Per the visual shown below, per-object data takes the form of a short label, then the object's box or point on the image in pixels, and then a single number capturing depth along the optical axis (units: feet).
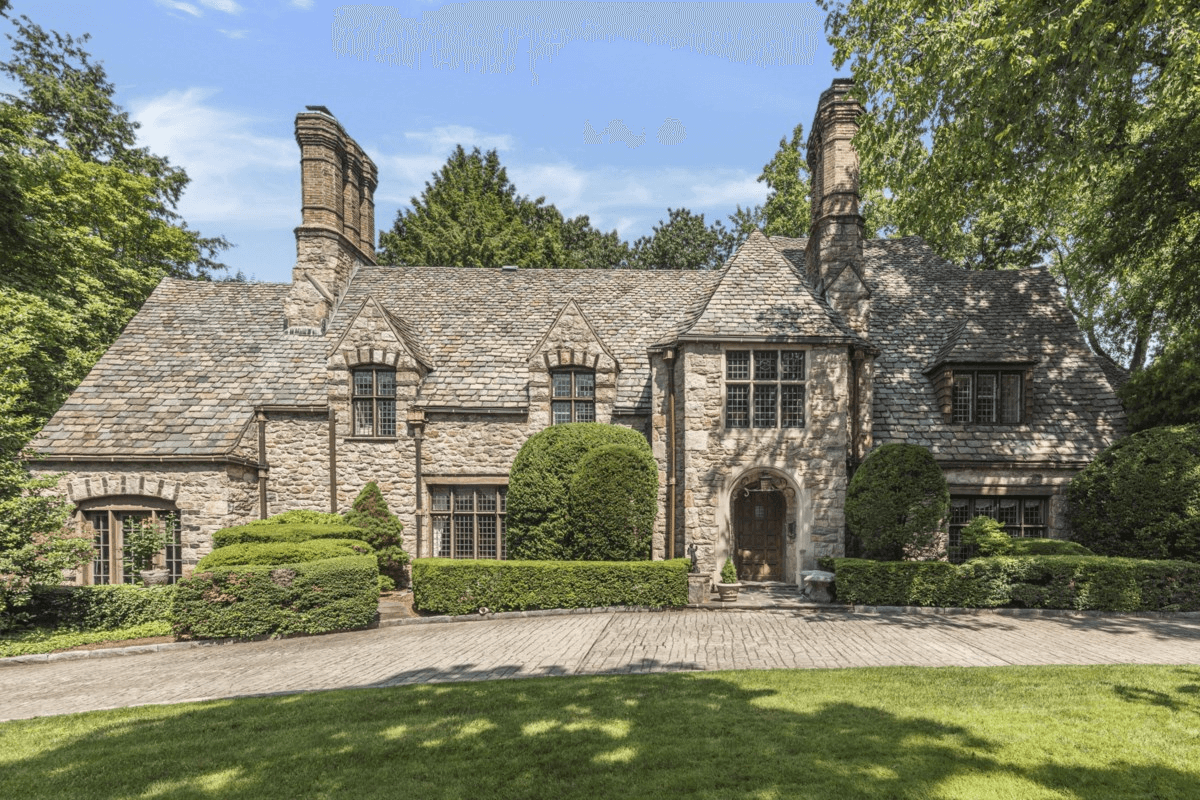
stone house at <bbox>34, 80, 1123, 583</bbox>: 51.67
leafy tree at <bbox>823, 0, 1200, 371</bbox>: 36.78
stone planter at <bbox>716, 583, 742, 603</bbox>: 45.24
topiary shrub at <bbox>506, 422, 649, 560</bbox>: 46.91
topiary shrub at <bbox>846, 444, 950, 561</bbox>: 46.06
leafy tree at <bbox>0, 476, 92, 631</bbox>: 36.50
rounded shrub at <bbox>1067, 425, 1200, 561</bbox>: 44.55
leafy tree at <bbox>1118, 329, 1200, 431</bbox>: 50.65
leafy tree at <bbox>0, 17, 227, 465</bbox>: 50.85
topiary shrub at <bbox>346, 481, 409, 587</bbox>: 52.85
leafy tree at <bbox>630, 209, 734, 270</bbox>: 120.16
